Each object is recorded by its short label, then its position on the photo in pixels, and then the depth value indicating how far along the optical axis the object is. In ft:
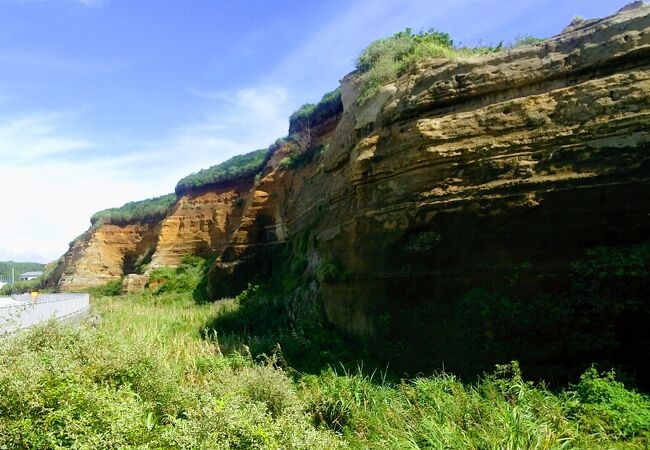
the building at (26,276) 235.36
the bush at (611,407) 20.01
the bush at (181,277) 92.32
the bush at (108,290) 110.56
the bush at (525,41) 33.71
